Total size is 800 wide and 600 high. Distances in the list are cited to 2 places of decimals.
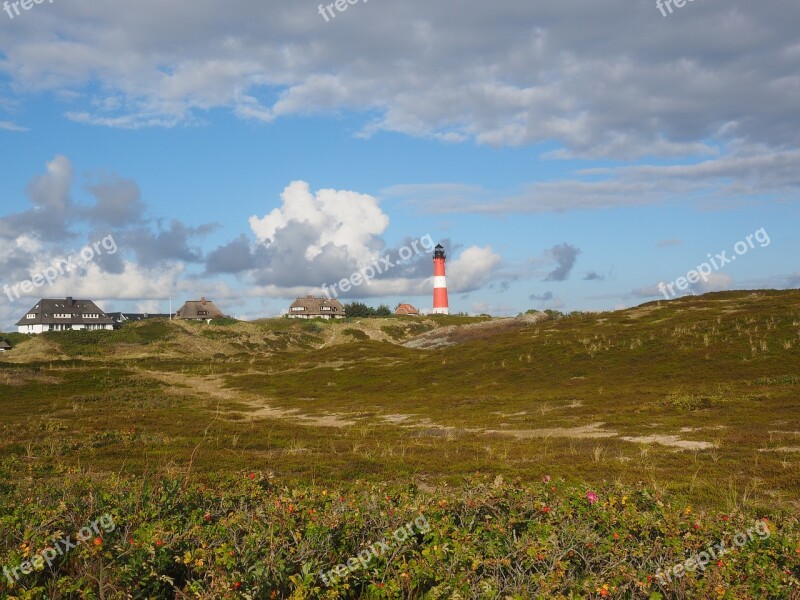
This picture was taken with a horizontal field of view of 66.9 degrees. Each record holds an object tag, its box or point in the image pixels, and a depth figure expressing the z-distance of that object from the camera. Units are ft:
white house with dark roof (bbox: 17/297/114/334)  473.26
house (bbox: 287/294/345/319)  561.43
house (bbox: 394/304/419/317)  575.79
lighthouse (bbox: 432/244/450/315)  410.52
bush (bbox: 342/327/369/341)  372.15
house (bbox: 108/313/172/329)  592.19
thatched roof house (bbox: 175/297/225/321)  525.47
